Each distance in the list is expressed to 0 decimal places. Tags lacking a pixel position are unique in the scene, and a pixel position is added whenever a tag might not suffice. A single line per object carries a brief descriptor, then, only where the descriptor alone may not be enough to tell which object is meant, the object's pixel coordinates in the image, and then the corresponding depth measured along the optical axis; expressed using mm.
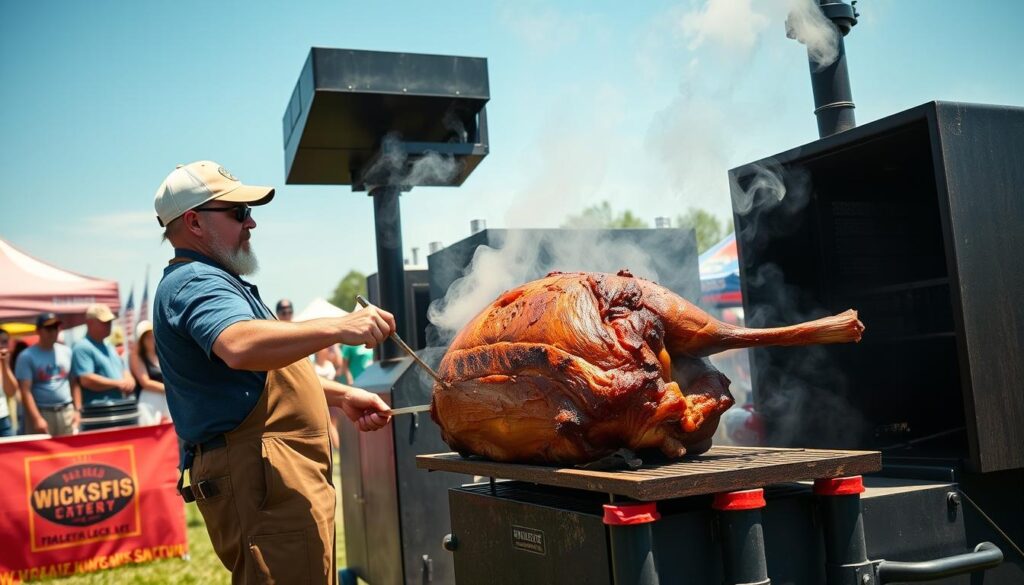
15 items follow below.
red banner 6535
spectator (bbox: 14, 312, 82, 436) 8141
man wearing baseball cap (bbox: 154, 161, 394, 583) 2607
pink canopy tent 10712
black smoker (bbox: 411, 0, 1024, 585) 2205
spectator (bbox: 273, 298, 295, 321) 9328
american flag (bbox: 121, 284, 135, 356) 18053
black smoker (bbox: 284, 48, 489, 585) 4617
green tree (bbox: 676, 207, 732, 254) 47238
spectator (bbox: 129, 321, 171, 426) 8031
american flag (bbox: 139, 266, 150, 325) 17880
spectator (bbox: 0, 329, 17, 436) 7609
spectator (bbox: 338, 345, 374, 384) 10414
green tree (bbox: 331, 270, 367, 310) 71938
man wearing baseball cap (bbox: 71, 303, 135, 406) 7805
